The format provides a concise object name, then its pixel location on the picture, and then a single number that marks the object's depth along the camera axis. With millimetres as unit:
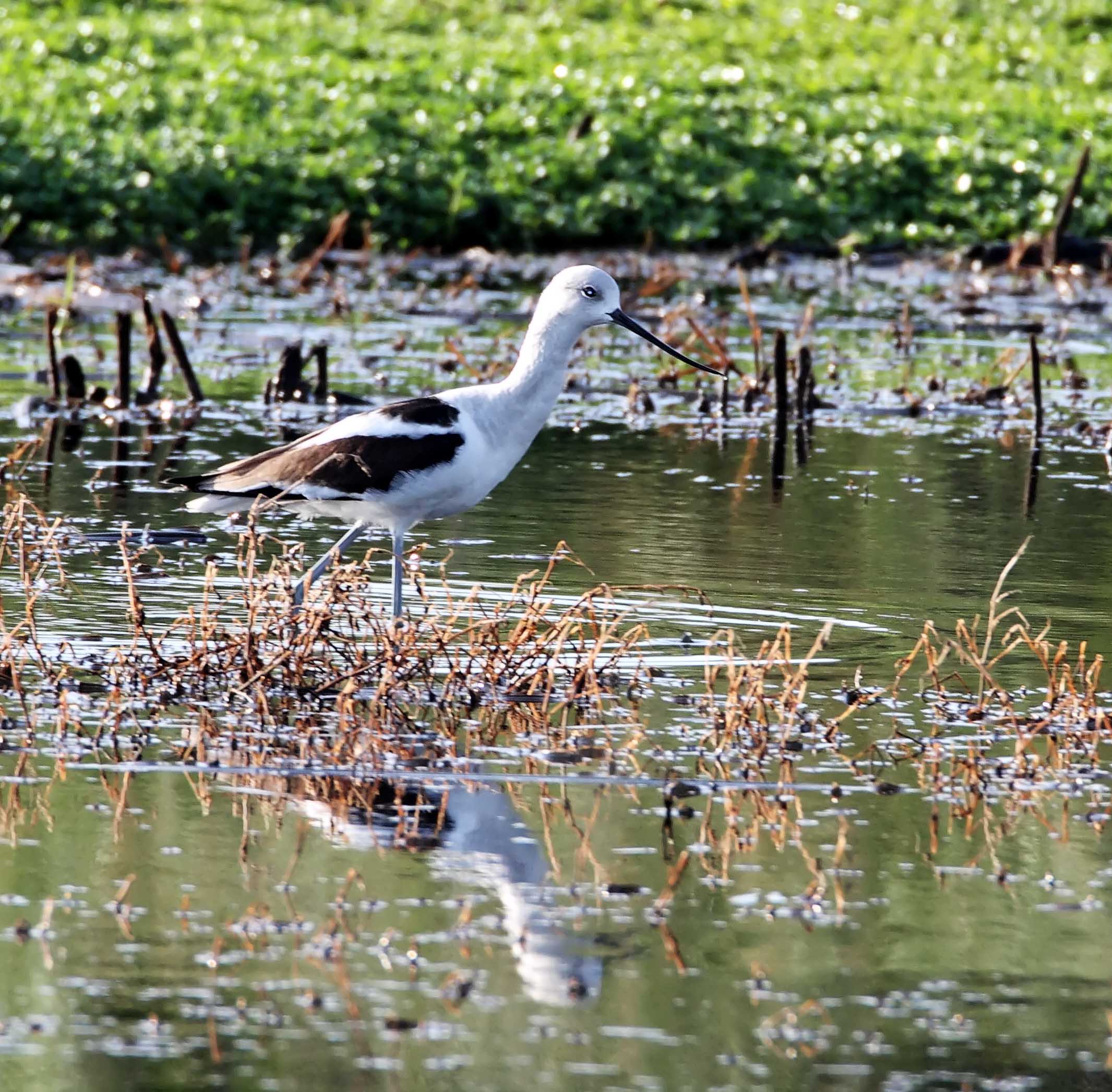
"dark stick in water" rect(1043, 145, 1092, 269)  18938
